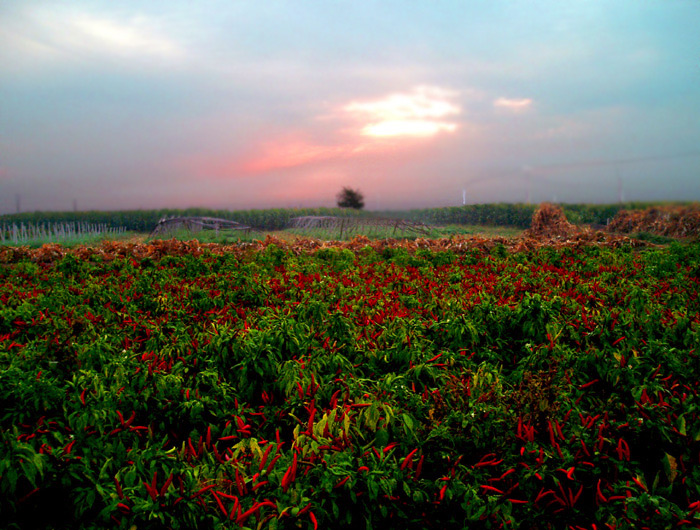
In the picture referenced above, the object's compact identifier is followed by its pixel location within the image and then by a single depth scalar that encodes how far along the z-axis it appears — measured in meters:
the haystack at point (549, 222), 27.39
